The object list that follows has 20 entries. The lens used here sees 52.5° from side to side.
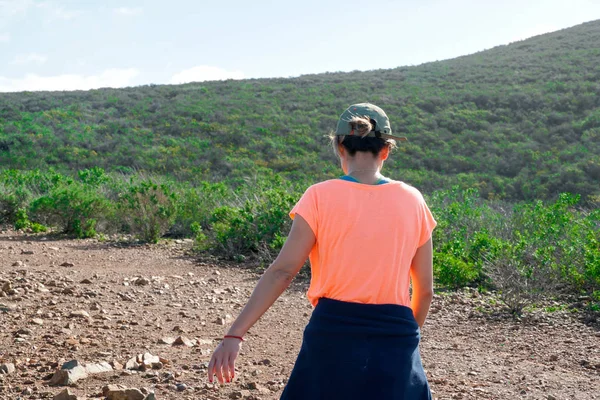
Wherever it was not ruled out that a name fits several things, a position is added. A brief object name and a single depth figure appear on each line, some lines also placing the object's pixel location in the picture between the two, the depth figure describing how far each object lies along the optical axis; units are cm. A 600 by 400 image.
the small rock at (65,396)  293
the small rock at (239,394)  320
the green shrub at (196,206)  977
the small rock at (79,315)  463
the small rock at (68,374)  323
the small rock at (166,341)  413
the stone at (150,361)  356
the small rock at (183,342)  414
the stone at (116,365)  354
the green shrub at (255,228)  773
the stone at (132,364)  354
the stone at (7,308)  466
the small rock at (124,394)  298
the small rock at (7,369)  336
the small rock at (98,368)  341
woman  181
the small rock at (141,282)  595
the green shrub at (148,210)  892
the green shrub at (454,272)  609
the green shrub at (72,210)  904
